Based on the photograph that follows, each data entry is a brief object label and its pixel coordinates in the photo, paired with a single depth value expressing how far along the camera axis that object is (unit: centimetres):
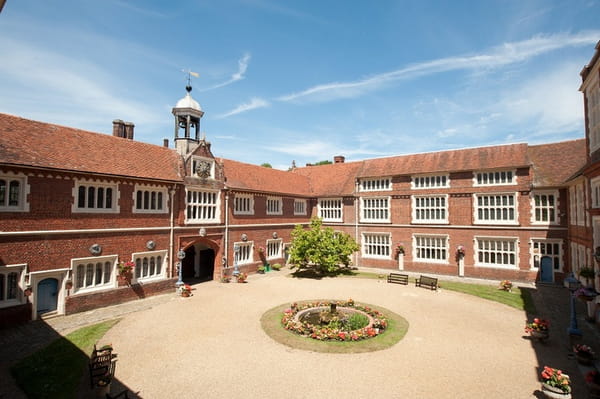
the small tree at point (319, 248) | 2580
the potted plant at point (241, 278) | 2350
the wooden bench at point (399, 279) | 2340
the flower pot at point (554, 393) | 832
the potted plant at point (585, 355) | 1067
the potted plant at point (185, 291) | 1936
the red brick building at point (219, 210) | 1546
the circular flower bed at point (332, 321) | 1305
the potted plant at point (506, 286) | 2181
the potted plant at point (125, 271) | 1798
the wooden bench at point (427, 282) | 2181
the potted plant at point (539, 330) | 1254
